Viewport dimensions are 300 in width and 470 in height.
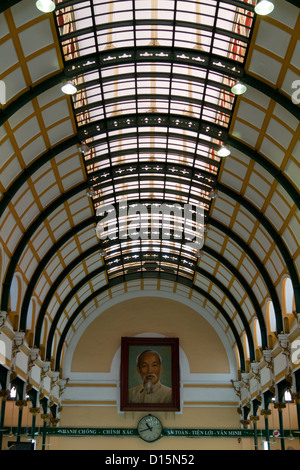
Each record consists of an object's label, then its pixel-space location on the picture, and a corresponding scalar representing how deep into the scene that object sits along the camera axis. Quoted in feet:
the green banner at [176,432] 146.92
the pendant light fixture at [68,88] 88.48
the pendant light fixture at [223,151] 107.04
